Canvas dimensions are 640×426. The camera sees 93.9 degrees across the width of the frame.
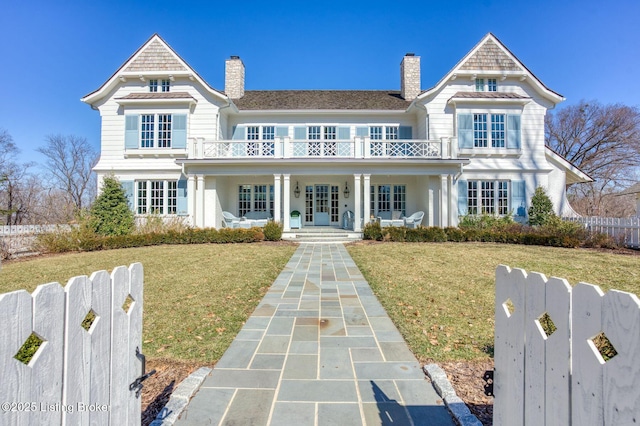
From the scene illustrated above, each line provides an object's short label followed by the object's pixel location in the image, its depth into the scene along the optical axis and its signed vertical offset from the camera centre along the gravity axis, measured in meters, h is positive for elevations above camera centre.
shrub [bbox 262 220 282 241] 13.27 -0.66
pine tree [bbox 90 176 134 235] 13.49 +0.21
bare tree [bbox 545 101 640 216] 26.91 +6.72
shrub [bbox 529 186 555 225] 15.28 +0.46
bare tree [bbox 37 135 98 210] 34.22 +5.71
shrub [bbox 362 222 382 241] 13.10 -0.65
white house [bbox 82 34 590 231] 15.56 +4.05
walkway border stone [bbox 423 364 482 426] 2.34 -1.57
